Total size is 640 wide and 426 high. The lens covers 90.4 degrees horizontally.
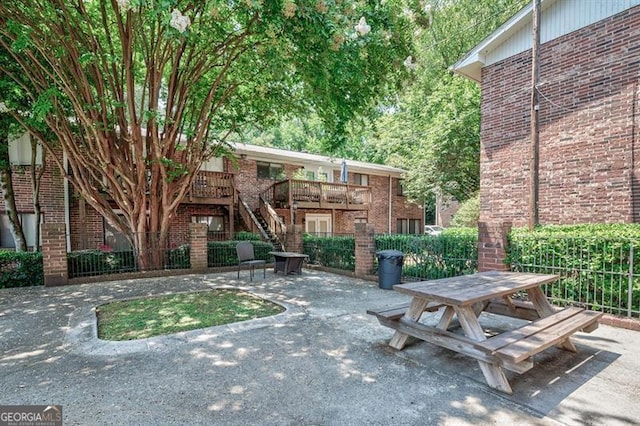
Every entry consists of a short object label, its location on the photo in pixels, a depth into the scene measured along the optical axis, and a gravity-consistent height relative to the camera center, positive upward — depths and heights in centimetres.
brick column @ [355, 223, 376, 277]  859 -112
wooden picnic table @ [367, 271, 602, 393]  283 -128
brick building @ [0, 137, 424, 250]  1167 +38
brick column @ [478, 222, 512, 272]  590 -78
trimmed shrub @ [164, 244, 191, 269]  998 -159
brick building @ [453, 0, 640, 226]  725 +233
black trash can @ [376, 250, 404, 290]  739 -146
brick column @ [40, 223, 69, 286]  789 -111
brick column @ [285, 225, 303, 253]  1158 -116
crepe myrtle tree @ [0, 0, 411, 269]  546 +306
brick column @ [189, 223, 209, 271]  997 -123
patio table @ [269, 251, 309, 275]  921 -169
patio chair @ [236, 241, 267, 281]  846 -133
